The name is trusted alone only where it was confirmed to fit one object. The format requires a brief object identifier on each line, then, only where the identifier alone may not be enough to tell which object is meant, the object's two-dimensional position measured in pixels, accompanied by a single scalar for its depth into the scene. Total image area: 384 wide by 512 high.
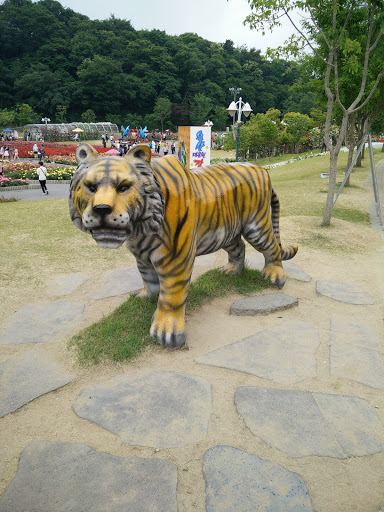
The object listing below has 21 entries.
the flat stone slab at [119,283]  4.77
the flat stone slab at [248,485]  2.05
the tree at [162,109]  62.72
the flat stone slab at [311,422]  2.47
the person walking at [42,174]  13.05
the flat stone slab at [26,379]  2.82
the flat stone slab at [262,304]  4.17
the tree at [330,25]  7.42
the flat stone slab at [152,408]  2.52
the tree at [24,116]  50.07
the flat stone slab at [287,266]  5.39
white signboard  12.98
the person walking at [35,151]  26.28
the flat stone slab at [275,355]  3.21
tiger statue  2.70
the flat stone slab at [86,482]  2.03
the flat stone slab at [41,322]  3.70
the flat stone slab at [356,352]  3.23
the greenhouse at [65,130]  41.22
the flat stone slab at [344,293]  4.69
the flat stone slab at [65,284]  4.84
